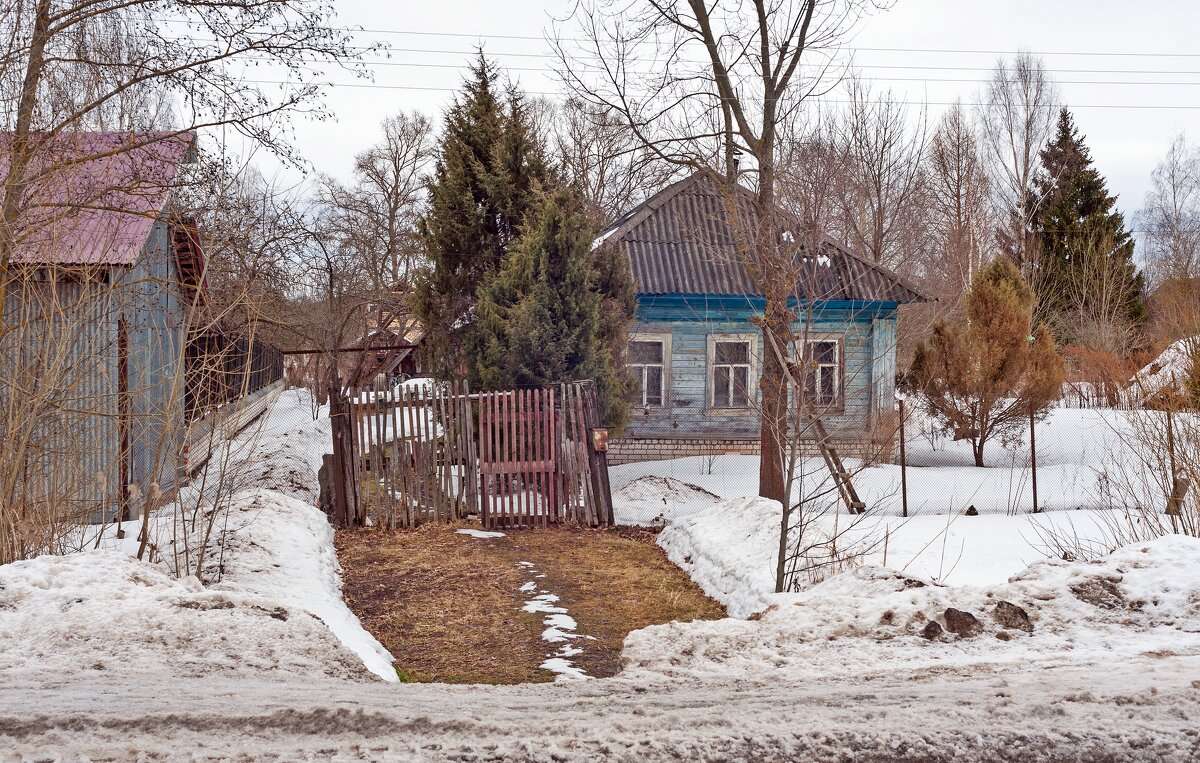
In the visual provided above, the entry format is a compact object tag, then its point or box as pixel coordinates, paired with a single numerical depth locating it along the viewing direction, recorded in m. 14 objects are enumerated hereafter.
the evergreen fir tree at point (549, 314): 13.47
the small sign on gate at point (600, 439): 11.37
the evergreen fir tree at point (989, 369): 16.59
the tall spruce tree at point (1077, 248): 30.48
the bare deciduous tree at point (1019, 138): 34.09
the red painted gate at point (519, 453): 11.38
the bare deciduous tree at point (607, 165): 14.17
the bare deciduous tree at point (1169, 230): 44.66
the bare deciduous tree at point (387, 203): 35.50
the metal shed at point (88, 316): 6.60
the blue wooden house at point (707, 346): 18.86
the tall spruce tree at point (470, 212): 15.23
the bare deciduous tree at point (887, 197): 28.72
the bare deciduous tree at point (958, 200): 31.36
